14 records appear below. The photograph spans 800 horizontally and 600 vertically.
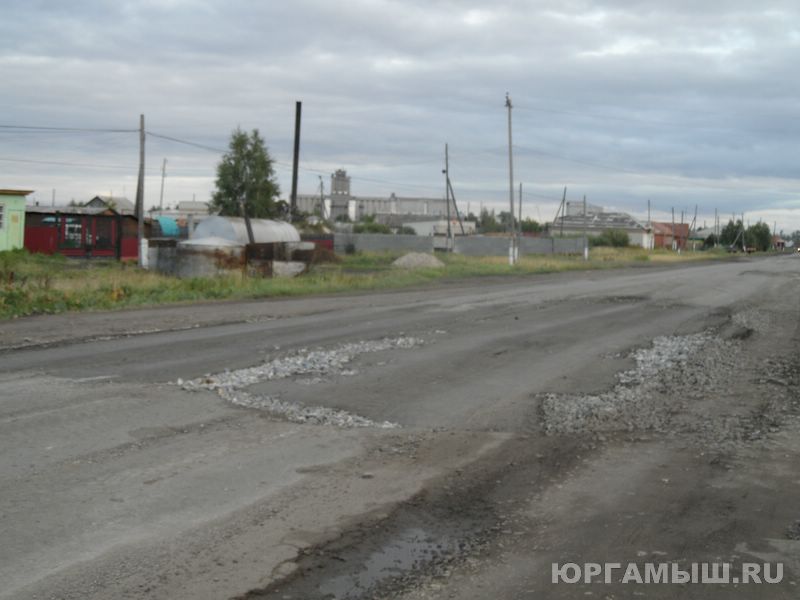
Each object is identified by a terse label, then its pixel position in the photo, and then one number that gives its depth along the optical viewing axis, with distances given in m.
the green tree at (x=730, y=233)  153.25
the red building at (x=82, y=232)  46.81
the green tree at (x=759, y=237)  152.50
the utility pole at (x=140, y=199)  40.62
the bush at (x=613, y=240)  106.69
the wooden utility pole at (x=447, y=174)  72.81
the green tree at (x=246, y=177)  66.50
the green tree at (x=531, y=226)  155.64
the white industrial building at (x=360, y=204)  137.00
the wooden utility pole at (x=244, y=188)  65.72
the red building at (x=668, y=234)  138.38
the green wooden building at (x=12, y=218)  42.91
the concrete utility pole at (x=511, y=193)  50.95
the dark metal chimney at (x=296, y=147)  58.12
